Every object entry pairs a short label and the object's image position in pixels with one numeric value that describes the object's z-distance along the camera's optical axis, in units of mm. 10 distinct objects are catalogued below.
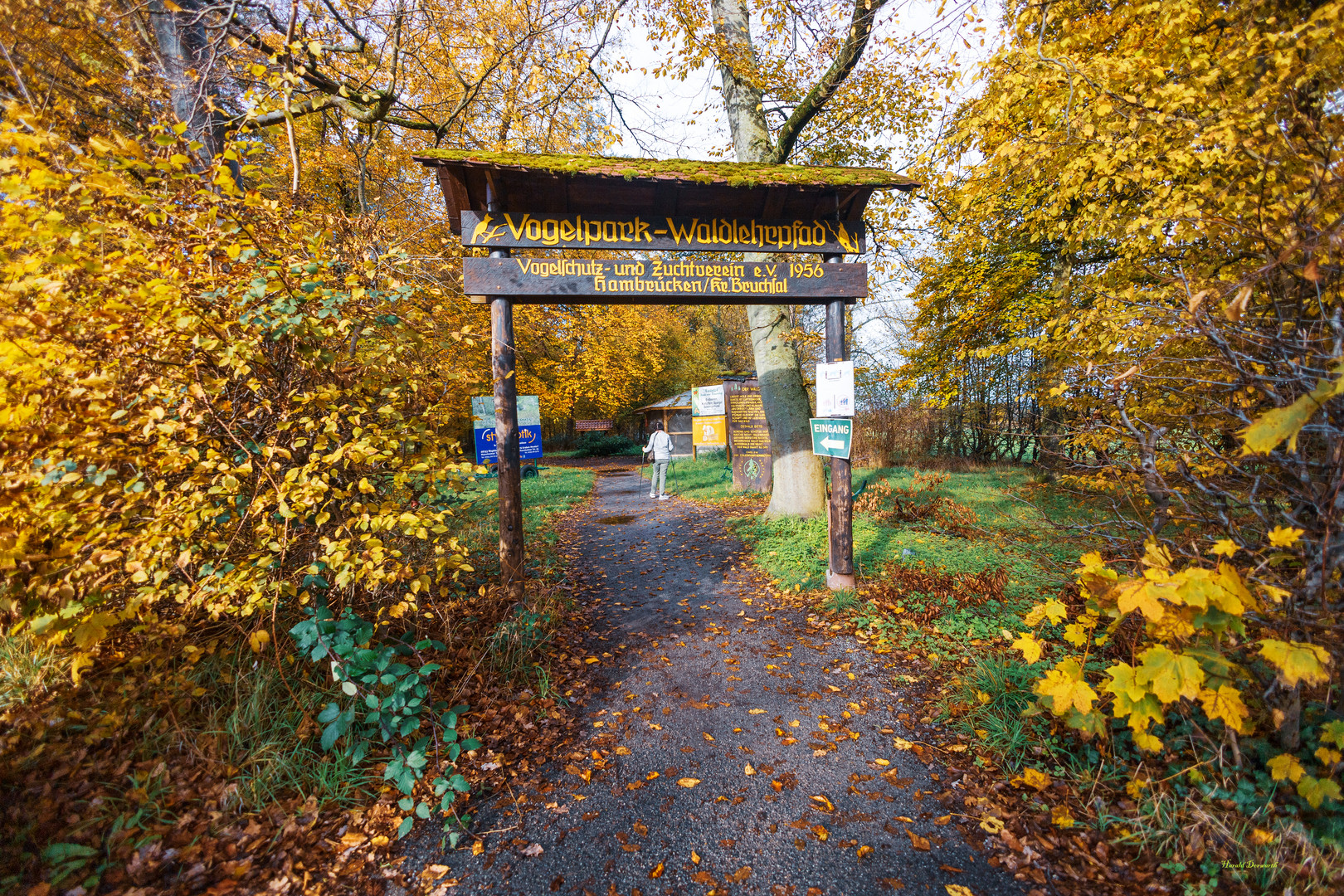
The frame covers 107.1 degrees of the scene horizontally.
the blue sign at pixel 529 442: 8726
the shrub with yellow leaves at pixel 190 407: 1981
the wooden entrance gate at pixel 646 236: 4133
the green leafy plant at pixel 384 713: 2408
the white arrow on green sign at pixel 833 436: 4648
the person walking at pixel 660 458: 11734
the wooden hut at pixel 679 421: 22422
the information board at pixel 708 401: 15336
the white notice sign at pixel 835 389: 4596
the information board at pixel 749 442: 11898
